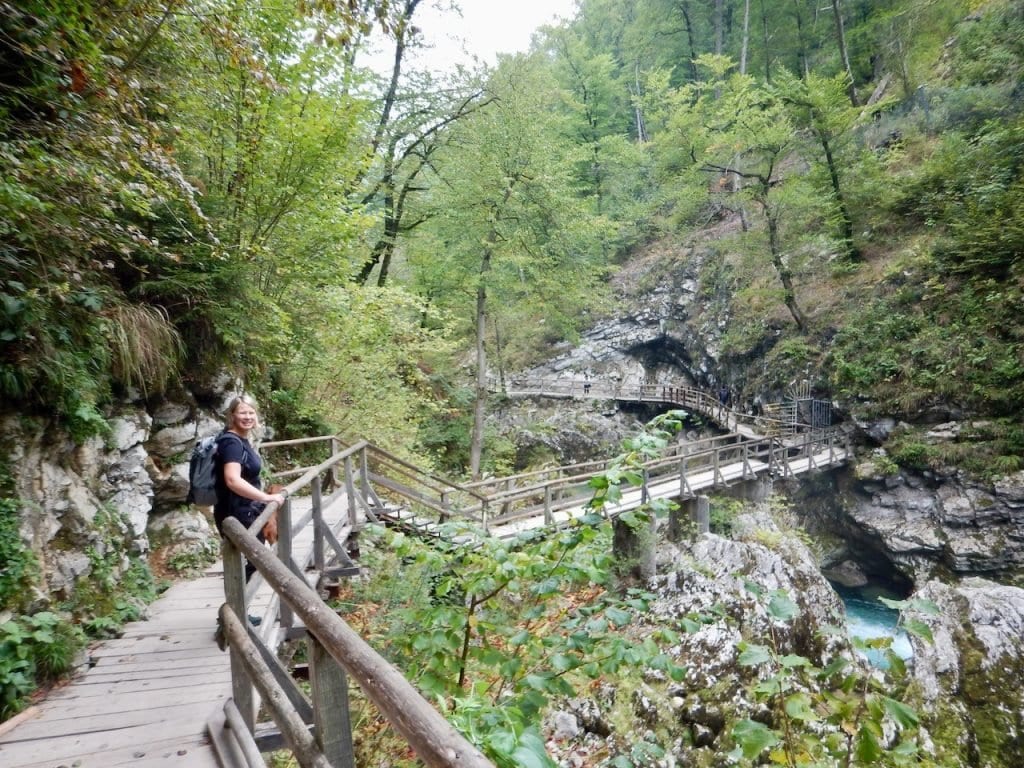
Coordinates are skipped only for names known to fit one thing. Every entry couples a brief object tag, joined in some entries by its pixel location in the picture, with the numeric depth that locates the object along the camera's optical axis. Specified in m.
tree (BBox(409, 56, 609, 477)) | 11.98
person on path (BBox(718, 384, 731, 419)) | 19.02
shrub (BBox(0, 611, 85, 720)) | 2.64
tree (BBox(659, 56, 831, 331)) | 15.44
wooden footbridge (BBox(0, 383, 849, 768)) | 1.23
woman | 3.15
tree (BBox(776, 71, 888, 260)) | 14.70
